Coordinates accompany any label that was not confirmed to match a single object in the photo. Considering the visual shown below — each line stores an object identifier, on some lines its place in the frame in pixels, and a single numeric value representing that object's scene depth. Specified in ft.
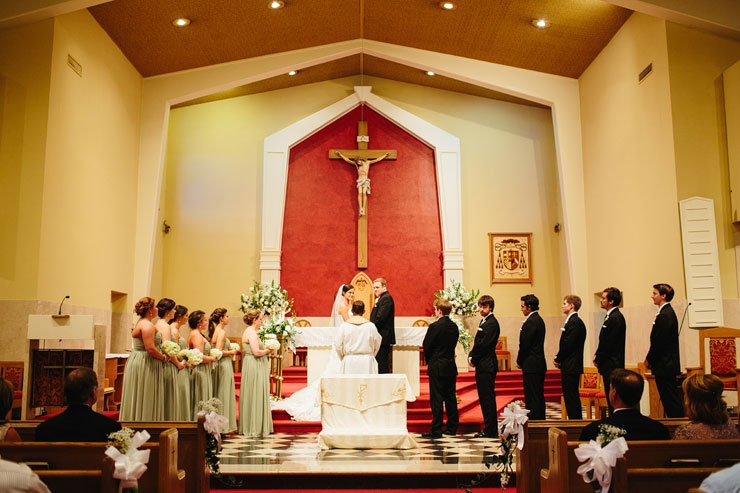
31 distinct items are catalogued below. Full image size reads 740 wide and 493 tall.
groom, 27.66
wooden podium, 21.61
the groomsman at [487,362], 24.16
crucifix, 42.47
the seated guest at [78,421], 11.19
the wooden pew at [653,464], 9.59
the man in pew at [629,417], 10.98
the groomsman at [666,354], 20.79
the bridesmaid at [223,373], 24.31
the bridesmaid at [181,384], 21.75
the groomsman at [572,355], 22.34
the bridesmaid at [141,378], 20.61
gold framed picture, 42.09
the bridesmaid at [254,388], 24.47
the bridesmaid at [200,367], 22.82
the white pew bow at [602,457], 8.94
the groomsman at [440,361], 24.50
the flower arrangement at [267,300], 39.32
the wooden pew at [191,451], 13.61
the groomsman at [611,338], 21.76
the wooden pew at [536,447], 13.48
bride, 26.99
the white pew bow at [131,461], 9.11
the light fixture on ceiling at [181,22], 32.17
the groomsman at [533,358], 23.04
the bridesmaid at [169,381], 21.27
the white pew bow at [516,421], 13.44
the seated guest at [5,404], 10.62
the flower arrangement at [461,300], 39.60
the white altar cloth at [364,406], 21.94
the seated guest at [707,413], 10.97
